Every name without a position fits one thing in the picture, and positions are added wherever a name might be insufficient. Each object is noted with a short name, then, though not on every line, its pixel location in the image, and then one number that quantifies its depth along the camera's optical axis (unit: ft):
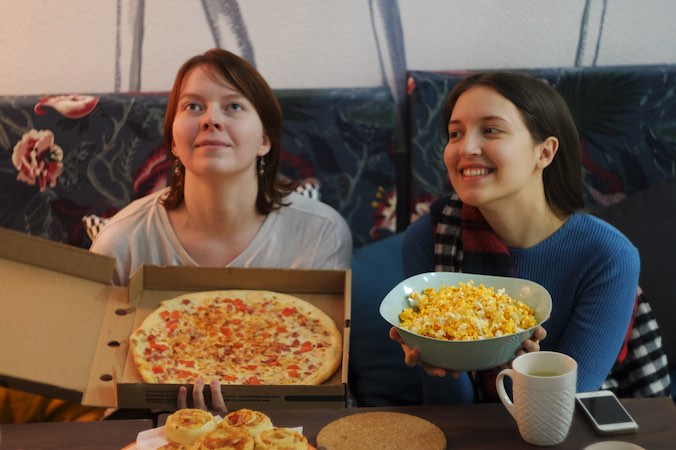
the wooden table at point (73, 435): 4.69
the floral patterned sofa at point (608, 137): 8.90
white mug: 4.49
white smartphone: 4.70
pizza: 5.89
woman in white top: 7.36
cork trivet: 4.64
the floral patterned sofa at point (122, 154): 9.01
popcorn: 4.96
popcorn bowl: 4.86
